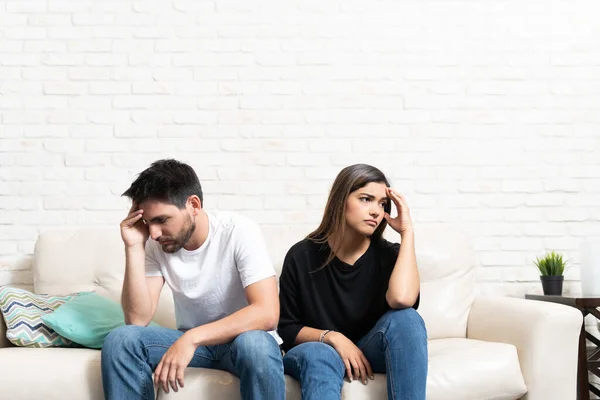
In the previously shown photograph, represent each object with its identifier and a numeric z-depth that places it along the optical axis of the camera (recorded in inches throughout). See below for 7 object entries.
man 76.8
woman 82.0
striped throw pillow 94.2
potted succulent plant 115.4
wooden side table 104.9
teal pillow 94.3
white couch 82.8
